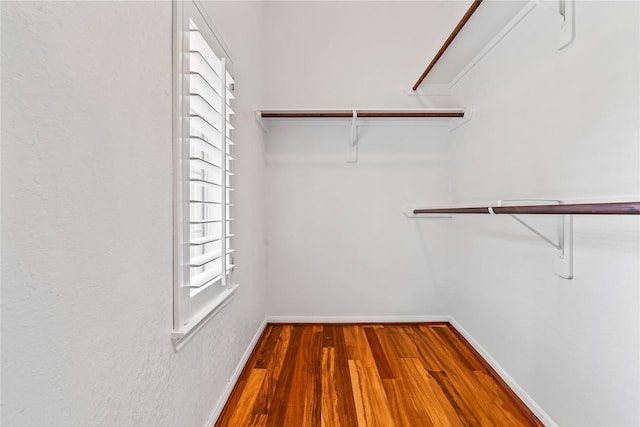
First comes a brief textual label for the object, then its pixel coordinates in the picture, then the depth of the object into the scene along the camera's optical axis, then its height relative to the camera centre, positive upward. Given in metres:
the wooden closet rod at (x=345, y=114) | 2.18 +0.69
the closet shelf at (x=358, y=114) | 2.15 +0.69
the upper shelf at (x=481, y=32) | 1.24 +0.97
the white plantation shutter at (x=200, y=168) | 0.96 +0.17
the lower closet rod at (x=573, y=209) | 0.65 +0.01
